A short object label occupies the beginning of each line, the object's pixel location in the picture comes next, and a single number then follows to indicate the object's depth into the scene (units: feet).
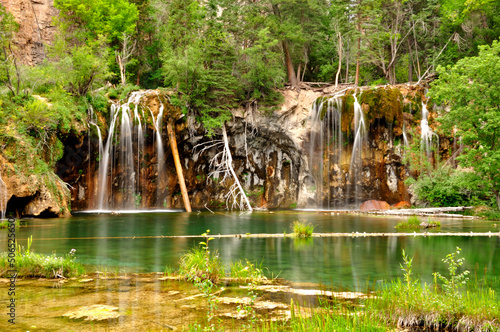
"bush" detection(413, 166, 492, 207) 68.27
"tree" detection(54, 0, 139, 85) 105.40
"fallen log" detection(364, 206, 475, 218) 67.48
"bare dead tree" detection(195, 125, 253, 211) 91.40
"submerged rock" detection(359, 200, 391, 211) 86.07
